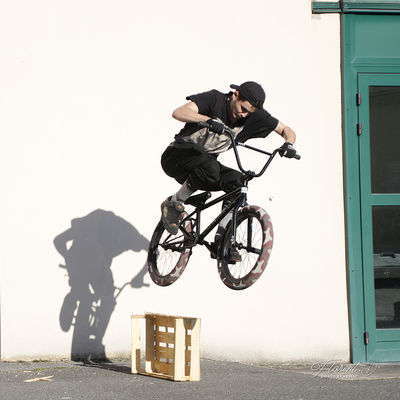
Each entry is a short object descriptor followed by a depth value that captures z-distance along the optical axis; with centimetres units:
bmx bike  1070
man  1101
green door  1558
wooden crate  1259
